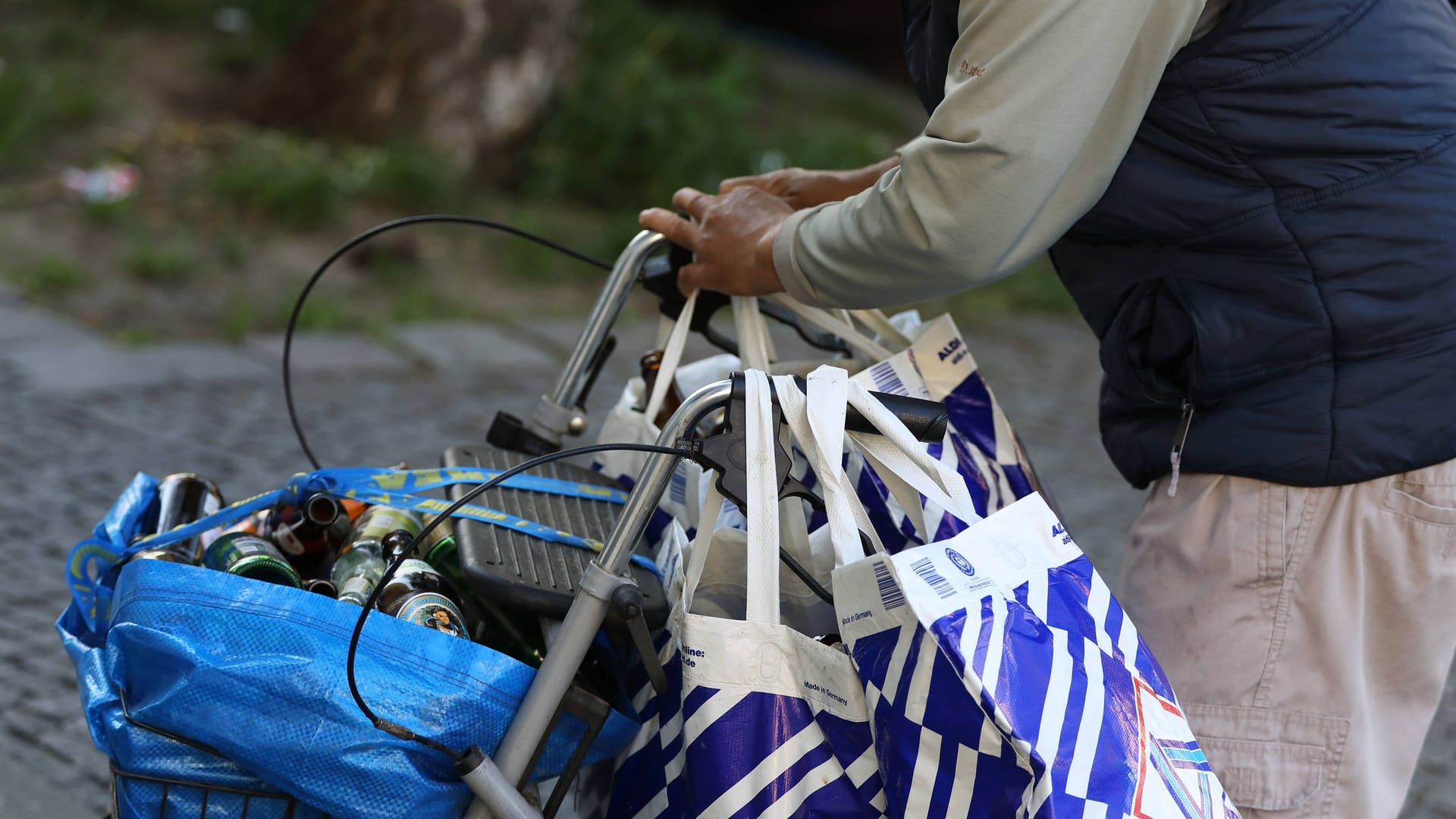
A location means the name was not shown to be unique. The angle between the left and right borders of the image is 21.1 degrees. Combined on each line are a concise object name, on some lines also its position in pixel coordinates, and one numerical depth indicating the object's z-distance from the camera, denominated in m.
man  3.17
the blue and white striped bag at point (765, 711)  3.16
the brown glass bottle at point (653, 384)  3.60
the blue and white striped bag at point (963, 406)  3.47
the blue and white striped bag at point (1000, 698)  3.08
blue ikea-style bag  3.15
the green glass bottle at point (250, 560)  3.30
